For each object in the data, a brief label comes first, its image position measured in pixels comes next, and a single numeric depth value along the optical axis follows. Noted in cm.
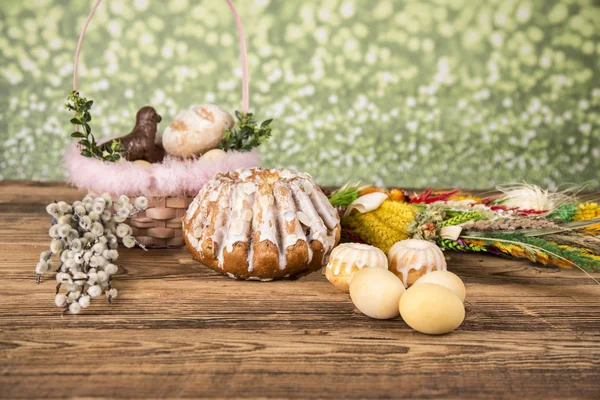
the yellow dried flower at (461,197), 155
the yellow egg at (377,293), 100
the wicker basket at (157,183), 133
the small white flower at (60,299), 101
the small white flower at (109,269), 107
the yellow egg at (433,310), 94
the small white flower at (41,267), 106
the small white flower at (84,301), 101
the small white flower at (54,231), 108
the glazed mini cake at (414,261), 118
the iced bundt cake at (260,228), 115
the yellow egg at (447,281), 104
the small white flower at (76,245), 106
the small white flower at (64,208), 112
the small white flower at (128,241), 118
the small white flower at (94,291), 103
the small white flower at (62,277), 102
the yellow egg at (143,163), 137
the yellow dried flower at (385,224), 138
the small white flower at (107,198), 121
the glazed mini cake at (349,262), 114
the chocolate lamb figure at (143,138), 146
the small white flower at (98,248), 108
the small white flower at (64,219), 110
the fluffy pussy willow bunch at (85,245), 103
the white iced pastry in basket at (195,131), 144
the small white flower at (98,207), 117
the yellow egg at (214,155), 140
